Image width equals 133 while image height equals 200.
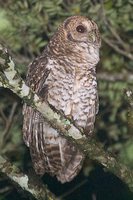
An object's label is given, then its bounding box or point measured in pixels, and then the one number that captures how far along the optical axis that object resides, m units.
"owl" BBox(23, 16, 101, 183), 10.68
